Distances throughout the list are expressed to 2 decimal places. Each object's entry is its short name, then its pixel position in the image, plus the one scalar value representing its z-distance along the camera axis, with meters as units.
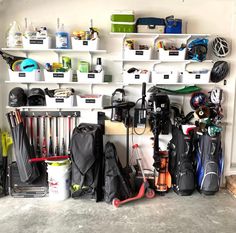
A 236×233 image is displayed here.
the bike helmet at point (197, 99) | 3.12
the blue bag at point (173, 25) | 2.90
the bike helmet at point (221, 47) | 3.01
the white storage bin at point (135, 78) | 2.99
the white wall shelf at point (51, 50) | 2.88
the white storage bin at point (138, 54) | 2.97
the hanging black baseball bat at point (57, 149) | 3.15
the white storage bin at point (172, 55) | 2.96
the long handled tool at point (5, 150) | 2.98
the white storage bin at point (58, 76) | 2.91
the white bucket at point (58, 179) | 2.83
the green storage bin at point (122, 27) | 2.85
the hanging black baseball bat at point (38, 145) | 3.12
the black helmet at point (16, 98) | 2.90
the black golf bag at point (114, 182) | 2.72
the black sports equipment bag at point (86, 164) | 2.75
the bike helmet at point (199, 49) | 2.96
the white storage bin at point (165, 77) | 3.01
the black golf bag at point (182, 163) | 2.92
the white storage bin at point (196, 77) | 3.01
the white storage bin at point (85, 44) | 2.88
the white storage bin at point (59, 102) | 2.93
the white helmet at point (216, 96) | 3.08
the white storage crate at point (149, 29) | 2.90
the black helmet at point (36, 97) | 2.96
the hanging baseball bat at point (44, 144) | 3.12
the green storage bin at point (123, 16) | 2.80
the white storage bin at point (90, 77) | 2.94
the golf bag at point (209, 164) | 2.90
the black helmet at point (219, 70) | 3.04
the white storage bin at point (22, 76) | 2.89
